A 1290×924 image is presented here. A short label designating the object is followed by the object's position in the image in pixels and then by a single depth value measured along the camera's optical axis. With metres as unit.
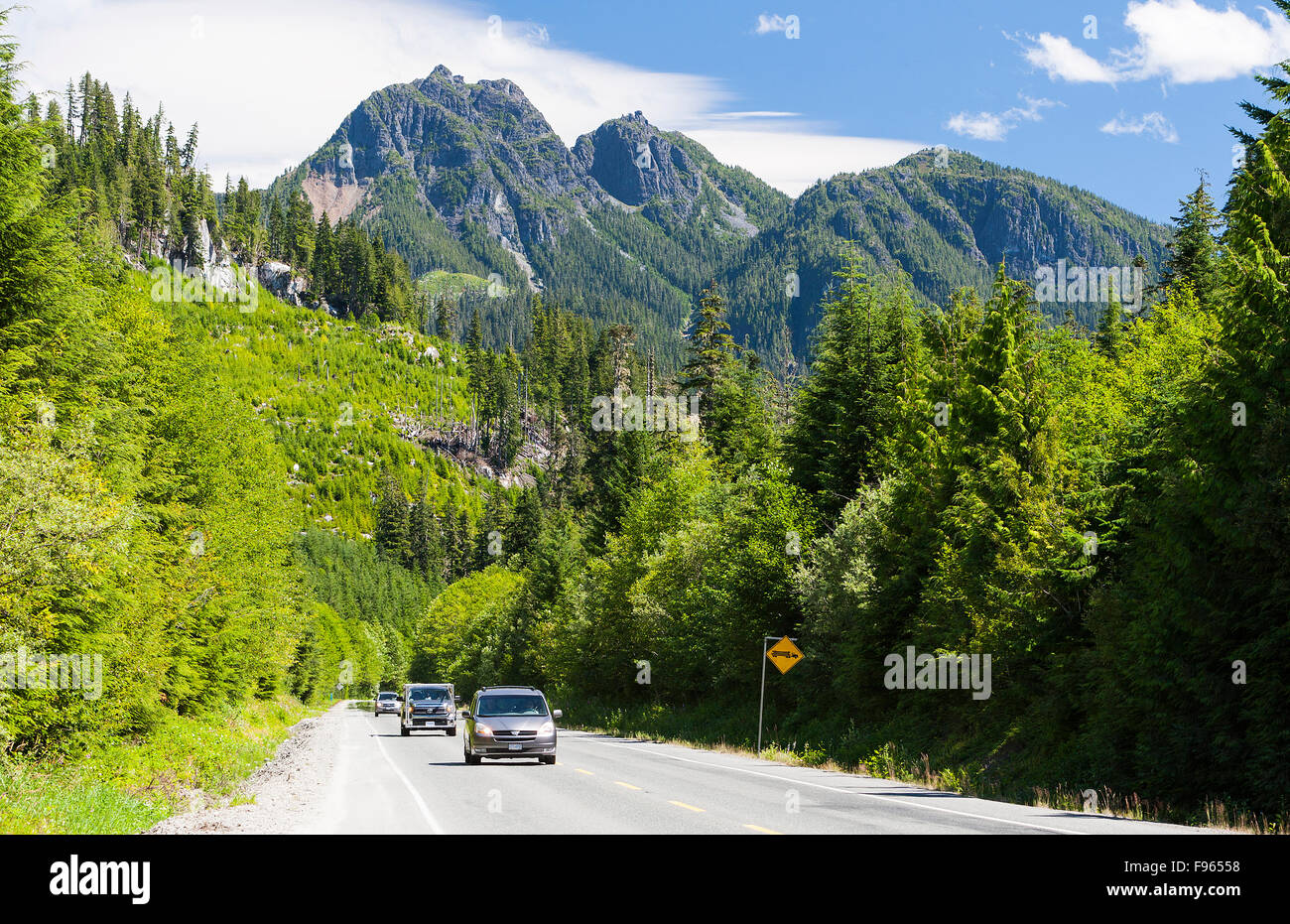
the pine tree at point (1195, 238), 54.22
